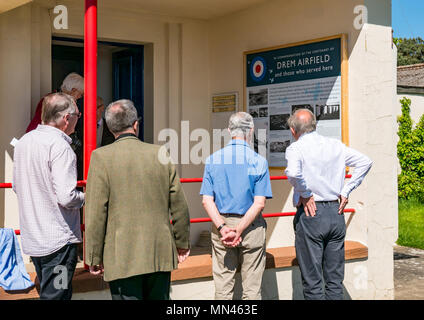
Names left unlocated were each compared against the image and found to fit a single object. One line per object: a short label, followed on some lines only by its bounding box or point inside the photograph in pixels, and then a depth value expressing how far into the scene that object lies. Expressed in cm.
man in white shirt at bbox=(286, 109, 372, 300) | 465
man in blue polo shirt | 429
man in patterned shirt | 358
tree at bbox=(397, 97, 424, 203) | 1486
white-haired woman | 567
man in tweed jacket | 335
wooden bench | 420
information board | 609
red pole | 445
